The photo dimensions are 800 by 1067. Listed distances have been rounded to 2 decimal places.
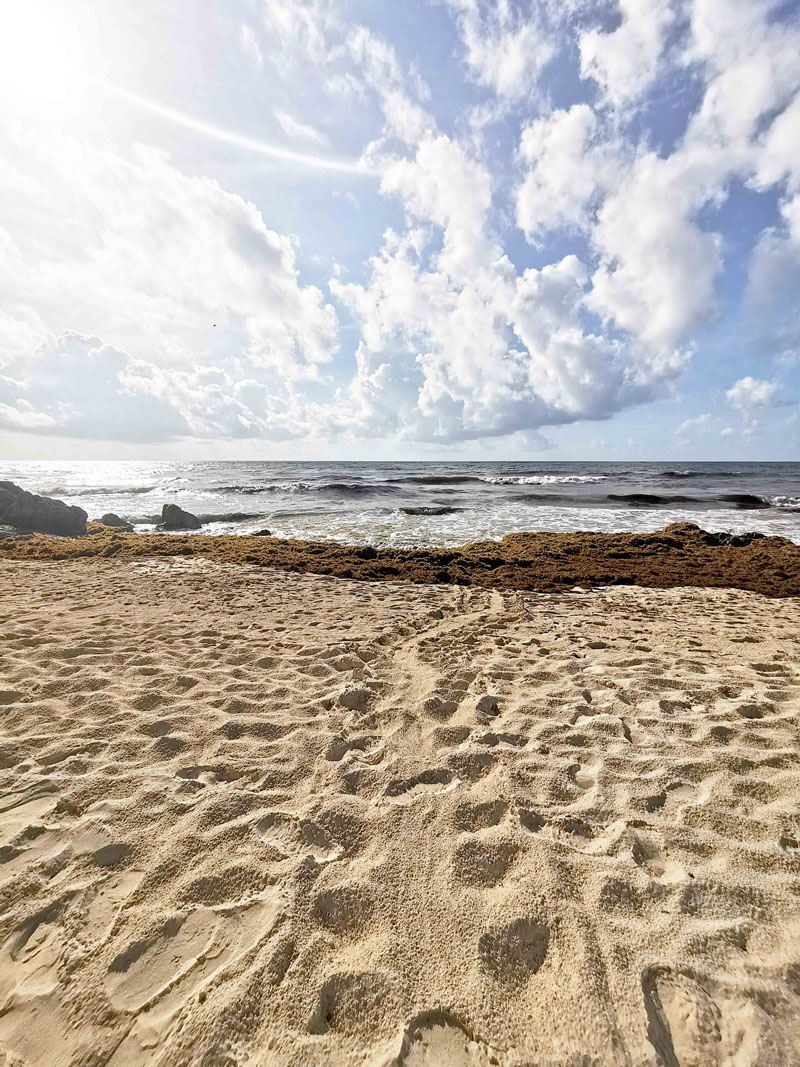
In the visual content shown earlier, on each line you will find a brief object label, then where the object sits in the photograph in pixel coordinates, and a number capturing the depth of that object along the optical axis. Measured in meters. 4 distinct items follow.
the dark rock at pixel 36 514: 14.12
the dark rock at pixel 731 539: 11.26
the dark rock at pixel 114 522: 16.16
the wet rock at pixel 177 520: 16.62
